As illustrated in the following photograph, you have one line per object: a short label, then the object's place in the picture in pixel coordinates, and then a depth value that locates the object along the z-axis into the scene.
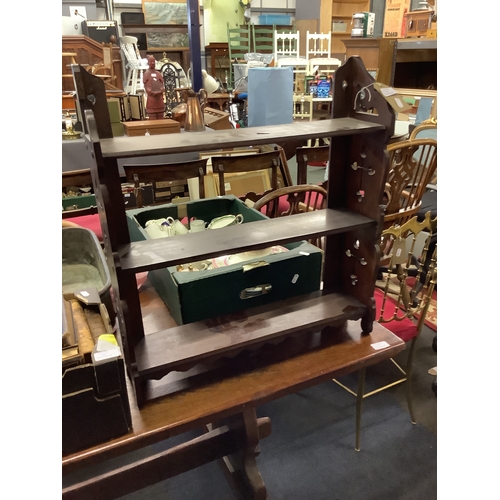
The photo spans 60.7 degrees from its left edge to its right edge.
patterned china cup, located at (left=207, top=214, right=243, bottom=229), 1.38
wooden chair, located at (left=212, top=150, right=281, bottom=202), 2.35
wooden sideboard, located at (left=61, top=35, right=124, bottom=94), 5.61
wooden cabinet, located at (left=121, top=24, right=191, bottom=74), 7.44
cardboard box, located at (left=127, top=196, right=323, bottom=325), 1.11
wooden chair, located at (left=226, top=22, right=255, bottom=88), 7.49
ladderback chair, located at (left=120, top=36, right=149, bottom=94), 4.96
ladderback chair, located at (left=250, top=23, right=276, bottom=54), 7.64
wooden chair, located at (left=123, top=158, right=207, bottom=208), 2.13
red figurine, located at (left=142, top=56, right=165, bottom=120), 3.16
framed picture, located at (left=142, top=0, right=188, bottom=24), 7.41
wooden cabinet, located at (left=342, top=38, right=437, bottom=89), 4.38
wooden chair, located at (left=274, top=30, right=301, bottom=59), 6.58
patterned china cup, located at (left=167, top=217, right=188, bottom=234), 1.37
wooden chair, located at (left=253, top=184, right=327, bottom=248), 1.75
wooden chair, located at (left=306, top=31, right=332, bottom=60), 6.63
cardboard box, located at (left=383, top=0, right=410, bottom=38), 5.31
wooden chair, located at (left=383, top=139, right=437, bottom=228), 1.97
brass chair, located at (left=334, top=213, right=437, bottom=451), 1.40
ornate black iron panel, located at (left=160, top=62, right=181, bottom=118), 4.45
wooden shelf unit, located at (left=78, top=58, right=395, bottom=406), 0.92
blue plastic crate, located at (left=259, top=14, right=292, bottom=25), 8.10
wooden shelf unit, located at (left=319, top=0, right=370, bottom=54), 7.91
